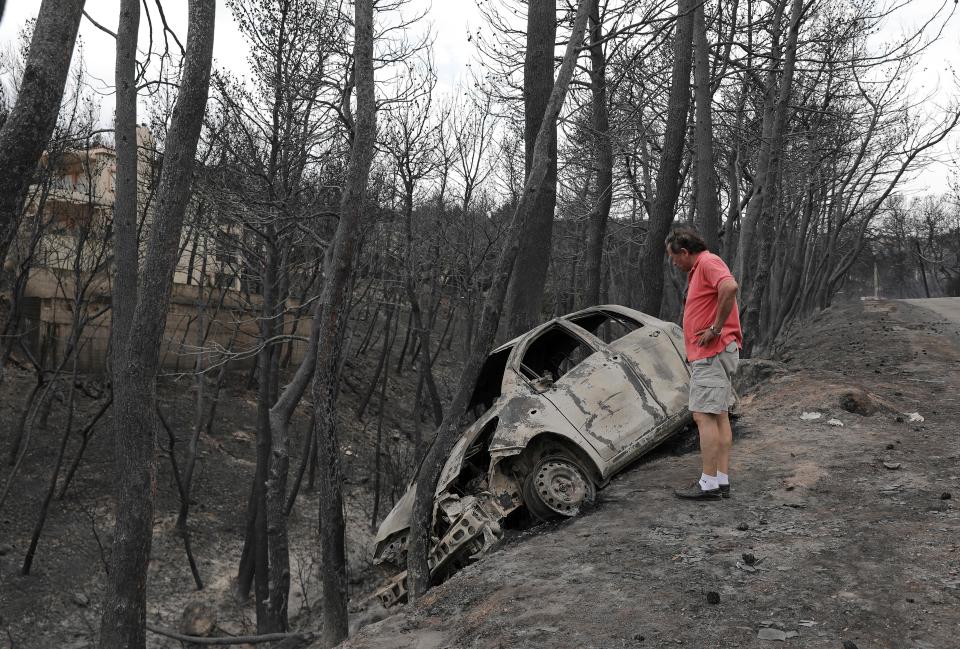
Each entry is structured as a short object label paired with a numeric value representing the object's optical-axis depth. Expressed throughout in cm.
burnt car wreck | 640
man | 571
